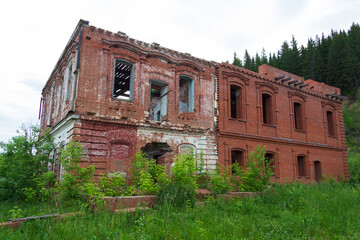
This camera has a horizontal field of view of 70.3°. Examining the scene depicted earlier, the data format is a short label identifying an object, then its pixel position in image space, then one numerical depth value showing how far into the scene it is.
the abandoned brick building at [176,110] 11.15
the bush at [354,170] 20.16
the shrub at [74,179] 6.92
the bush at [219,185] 9.12
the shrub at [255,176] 10.16
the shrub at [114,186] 7.68
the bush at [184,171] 8.15
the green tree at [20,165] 10.78
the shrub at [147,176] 7.82
